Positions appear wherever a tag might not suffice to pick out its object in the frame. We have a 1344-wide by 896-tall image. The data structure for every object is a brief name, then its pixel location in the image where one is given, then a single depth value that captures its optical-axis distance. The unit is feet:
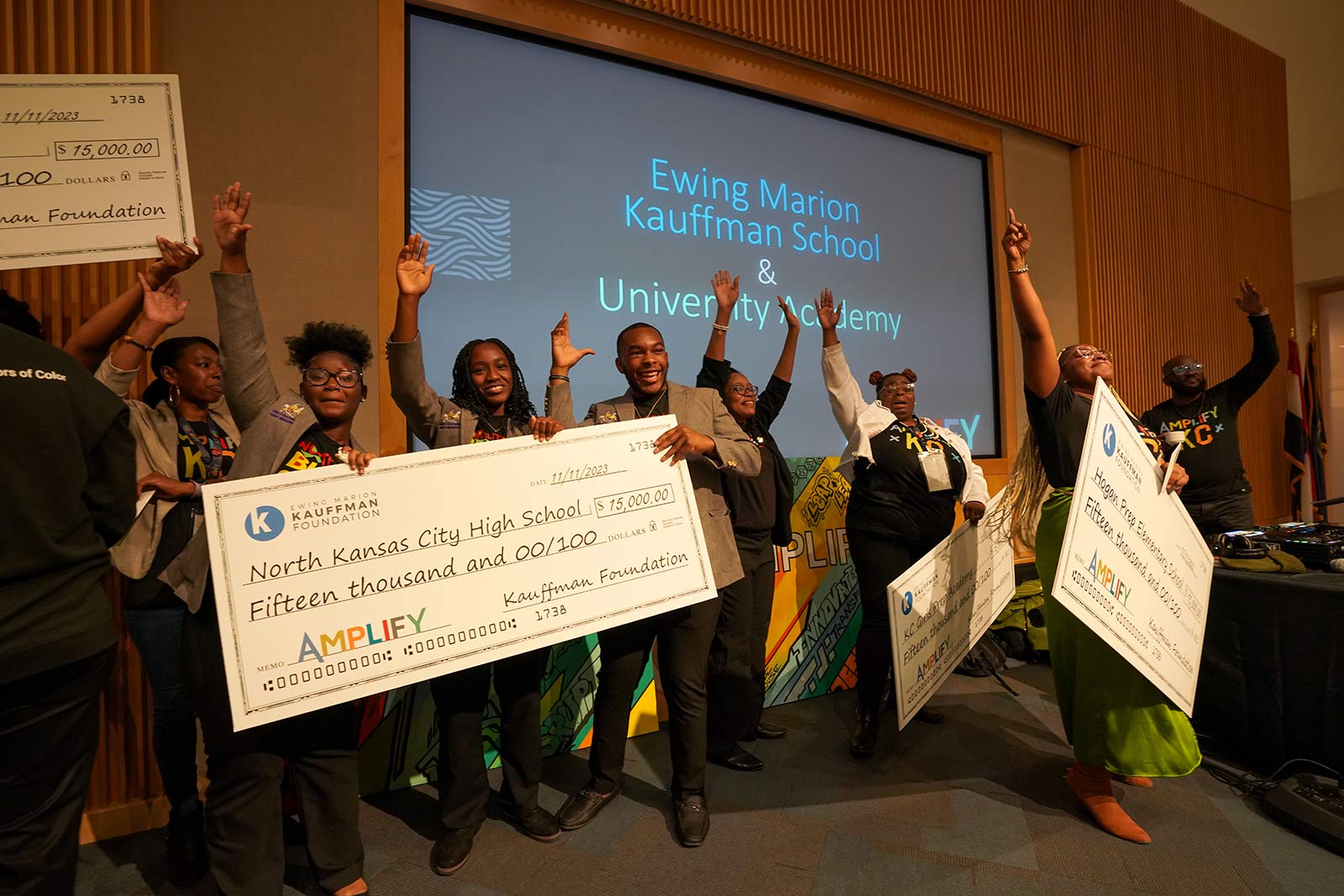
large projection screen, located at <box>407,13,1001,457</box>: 10.09
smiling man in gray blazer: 6.81
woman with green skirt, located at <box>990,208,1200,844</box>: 6.58
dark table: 7.42
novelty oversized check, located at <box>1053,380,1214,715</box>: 5.83
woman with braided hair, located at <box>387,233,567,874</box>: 6.35
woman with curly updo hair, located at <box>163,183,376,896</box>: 5.18
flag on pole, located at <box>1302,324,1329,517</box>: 20.22
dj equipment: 8.04
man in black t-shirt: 11.83
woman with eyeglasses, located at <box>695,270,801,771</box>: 8.43
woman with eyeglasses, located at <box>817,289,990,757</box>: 8.91
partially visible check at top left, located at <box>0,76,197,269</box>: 5.40
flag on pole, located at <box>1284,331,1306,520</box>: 19.71
